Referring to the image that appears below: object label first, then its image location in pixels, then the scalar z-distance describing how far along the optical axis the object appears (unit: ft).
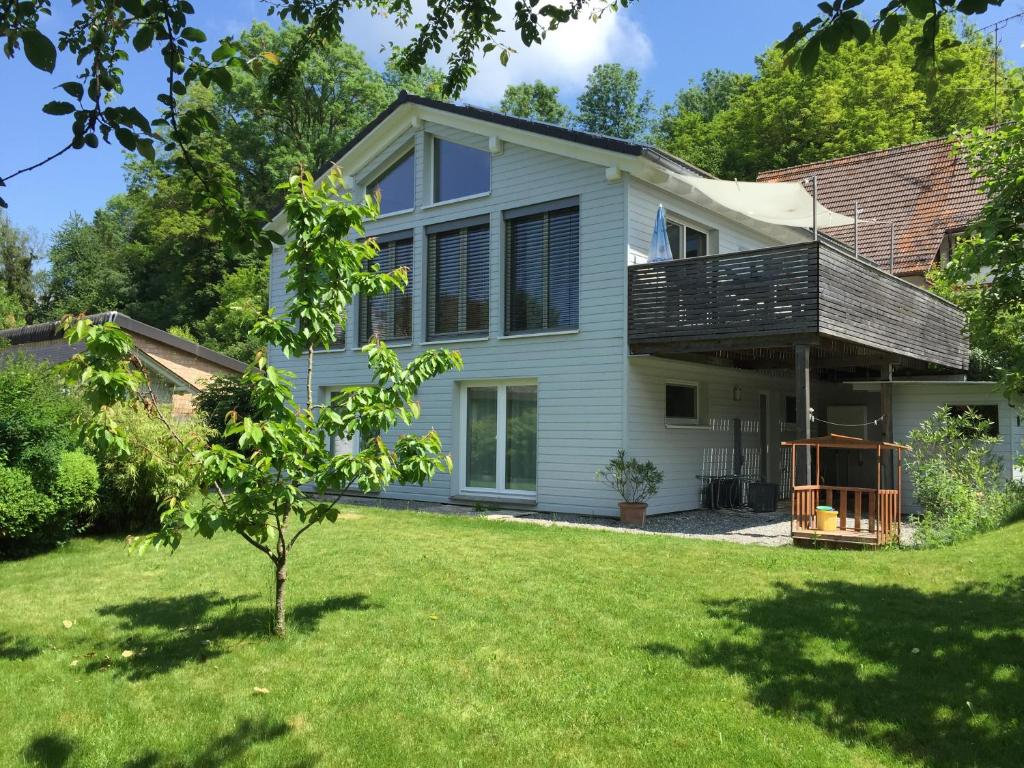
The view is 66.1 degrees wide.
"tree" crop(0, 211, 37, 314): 155.53
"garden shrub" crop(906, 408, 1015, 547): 34.73
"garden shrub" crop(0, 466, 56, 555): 28.32
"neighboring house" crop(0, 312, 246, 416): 64.85
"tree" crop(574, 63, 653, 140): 145.59
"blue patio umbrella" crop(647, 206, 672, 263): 42.50
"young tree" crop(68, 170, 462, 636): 16.15
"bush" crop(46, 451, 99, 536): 30.25
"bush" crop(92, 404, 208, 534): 34.12
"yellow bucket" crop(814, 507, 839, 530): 34.99
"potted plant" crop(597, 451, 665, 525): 40.81
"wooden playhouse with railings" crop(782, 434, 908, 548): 34.12
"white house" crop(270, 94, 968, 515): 40.47
